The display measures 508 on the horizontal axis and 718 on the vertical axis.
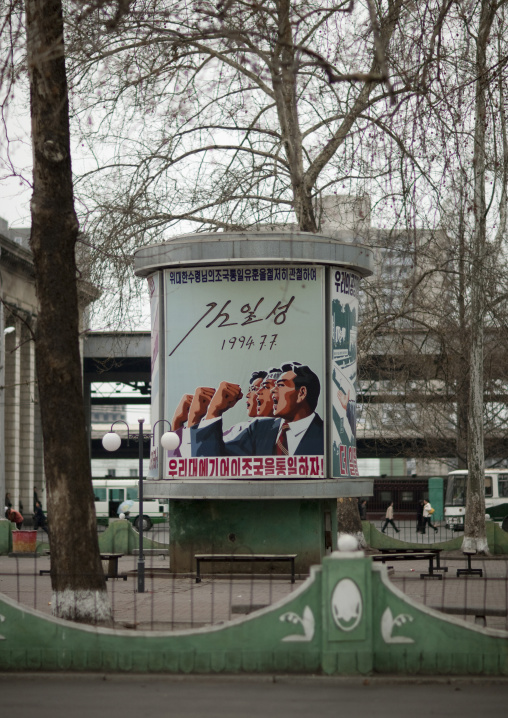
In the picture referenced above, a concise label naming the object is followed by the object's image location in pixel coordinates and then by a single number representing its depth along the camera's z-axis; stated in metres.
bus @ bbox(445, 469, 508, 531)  55.35
